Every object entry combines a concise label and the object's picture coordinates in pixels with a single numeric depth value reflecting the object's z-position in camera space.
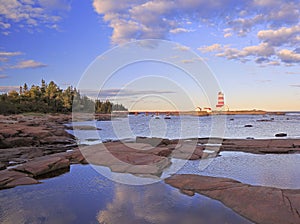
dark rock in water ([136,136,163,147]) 29.92
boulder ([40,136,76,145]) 30.99
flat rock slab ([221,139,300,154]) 26.24
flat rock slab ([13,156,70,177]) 15.47
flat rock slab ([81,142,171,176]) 16.47
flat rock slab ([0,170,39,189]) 13.08
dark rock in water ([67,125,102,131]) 62.45
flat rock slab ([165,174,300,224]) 8.91
